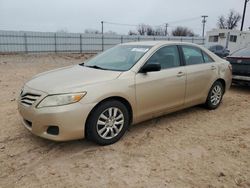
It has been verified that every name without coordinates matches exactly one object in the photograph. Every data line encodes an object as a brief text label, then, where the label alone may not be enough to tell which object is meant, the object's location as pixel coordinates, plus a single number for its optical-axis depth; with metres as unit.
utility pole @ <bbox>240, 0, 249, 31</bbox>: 29.66
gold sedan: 2.52
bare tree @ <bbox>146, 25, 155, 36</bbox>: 52.66
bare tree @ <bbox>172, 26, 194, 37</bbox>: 51.13
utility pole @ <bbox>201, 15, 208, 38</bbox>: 44.49
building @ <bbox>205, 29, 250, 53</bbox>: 22.19
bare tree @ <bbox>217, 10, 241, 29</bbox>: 47.57
